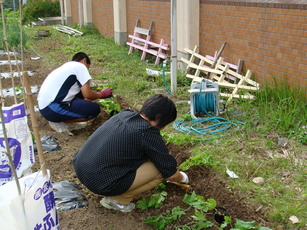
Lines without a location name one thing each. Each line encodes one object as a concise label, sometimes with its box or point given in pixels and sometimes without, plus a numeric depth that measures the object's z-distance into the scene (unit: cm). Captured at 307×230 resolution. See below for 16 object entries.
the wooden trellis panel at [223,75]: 643
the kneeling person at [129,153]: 335
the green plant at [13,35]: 1143
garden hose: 531
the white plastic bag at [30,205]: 237
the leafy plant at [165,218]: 331
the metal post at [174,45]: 698
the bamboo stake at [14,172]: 233
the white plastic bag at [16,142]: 349
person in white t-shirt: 530
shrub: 2242
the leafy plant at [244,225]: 313
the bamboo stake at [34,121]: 258
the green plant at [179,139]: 492
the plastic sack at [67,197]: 368
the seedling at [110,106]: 627
